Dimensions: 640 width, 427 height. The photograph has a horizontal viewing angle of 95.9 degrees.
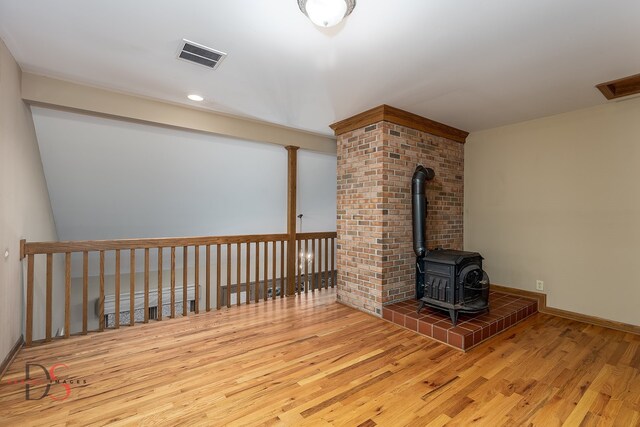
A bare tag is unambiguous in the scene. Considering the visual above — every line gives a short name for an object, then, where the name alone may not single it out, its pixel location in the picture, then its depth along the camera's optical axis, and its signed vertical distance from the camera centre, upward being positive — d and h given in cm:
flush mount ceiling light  160 +118
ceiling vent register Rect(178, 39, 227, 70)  218 +131
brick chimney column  344 +26
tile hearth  274 -106
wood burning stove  296 -62
